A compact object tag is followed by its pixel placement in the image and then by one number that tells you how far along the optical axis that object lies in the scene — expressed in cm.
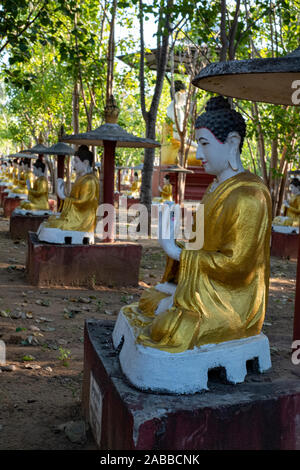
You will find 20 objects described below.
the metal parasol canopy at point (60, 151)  1177
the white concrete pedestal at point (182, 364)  260
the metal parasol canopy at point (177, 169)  1681
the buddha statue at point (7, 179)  2327
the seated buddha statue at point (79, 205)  737
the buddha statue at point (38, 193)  1178
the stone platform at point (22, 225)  1154
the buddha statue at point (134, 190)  2459
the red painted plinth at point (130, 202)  2267
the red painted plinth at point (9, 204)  1582
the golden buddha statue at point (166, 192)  1880
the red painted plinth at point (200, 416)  237
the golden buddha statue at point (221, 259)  276
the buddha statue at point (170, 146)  2708
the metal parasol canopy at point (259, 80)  241
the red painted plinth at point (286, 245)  1122
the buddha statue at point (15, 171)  2192
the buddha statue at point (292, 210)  1153
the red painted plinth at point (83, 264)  718
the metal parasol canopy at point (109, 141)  756
